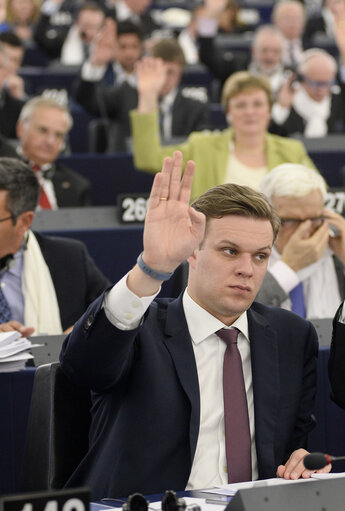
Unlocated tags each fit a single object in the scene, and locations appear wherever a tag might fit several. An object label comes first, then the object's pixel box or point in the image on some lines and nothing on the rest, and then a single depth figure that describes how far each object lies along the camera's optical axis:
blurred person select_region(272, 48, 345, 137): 11.50
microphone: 3.13
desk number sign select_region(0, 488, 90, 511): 2.62
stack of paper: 4.39
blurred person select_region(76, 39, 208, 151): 11.90
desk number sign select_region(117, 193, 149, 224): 7.40
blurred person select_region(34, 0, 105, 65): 15.92
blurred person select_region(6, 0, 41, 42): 17.04
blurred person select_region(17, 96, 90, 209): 8.72
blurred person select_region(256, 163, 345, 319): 5.67
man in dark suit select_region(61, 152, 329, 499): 3.52
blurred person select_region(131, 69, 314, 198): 7.84
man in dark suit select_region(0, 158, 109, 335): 5.71
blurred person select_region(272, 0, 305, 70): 16.45
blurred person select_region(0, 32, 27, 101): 13.44
